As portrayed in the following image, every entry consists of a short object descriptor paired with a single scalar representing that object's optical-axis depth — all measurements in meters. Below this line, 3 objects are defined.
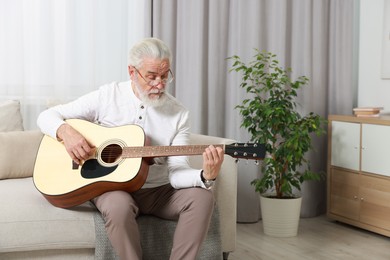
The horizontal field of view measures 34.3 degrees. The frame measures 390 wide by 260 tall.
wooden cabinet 3.65
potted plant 3.67
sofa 2.46
